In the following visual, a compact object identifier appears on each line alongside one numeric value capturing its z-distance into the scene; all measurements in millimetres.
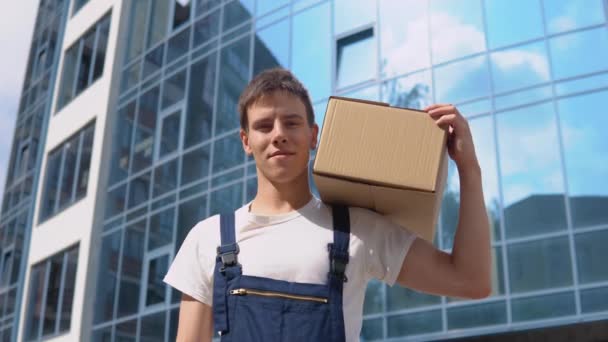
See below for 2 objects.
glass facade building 8516
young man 1831
